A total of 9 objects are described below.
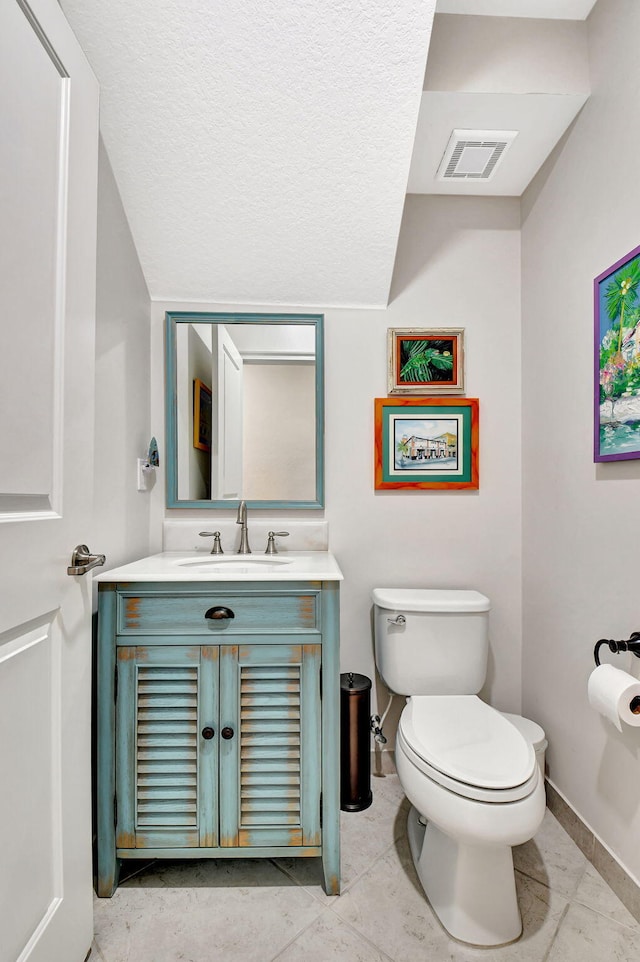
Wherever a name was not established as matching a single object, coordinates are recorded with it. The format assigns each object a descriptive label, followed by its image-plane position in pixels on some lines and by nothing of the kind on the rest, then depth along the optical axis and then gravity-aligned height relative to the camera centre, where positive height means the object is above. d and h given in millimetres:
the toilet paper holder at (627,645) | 1284 -395
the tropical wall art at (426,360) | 2072 +492
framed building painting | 2076 +152
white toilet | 1189 -742
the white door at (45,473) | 855 +22
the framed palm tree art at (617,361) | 1357 +335
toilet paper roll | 1247 -509
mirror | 2033 +287
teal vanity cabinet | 1409 -637
